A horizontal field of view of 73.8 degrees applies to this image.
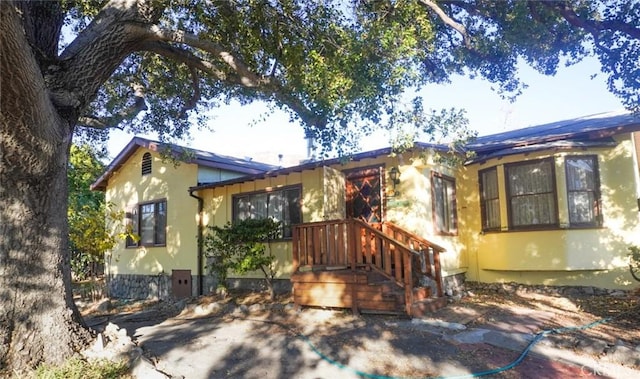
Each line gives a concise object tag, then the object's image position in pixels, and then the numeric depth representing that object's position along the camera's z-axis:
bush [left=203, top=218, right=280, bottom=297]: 8.58
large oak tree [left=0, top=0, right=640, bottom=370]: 4.66
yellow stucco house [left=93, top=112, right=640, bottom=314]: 7.55
